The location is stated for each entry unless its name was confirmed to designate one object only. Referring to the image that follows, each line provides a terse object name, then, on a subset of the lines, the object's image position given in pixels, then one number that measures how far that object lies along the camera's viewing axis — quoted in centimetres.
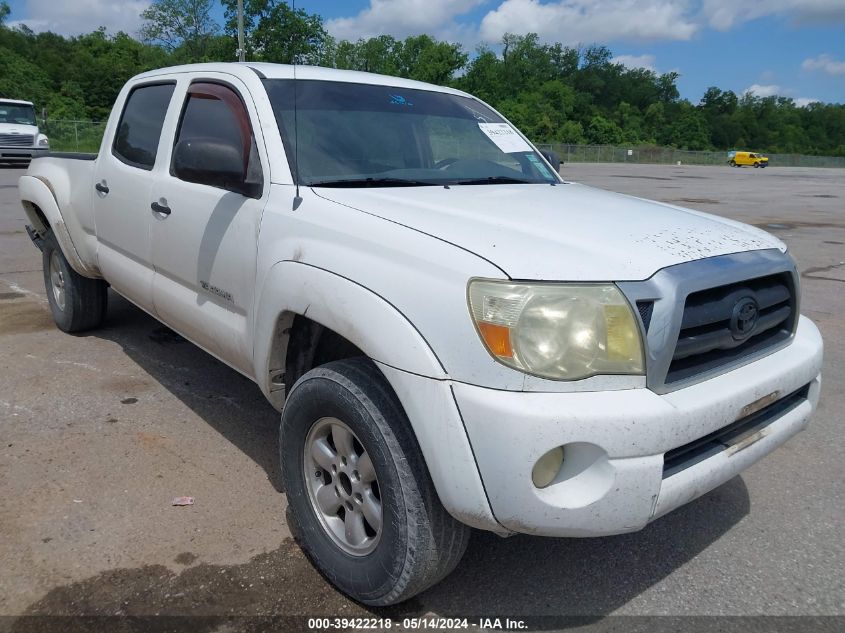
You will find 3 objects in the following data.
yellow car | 7075
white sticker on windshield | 379
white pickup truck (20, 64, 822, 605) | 202
